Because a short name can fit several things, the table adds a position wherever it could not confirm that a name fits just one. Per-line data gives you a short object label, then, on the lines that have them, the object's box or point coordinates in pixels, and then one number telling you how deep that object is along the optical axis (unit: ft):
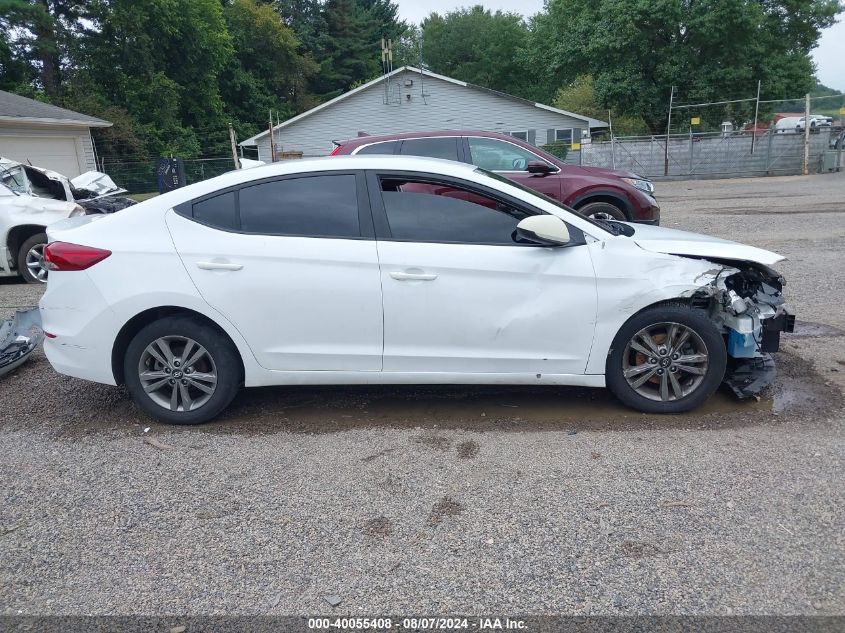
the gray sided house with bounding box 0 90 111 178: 68.49
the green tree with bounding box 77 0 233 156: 128.98
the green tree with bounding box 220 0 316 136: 168.76
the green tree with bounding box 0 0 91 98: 112.57
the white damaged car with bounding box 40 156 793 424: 14.35
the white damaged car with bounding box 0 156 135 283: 31.35
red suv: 31.86
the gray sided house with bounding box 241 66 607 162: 112.37
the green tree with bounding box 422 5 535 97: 221.25
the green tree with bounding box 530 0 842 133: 117.29
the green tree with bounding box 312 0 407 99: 191.72
